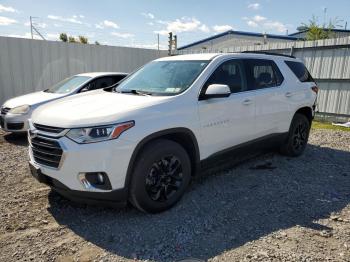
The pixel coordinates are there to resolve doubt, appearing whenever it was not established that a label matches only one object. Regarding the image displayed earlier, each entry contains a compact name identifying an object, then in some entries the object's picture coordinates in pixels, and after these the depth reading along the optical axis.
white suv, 3.10
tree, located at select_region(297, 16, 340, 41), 18.44
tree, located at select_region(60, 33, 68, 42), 34.84
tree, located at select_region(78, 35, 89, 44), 33.69
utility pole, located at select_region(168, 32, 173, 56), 18.83
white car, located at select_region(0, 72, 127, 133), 6.75
